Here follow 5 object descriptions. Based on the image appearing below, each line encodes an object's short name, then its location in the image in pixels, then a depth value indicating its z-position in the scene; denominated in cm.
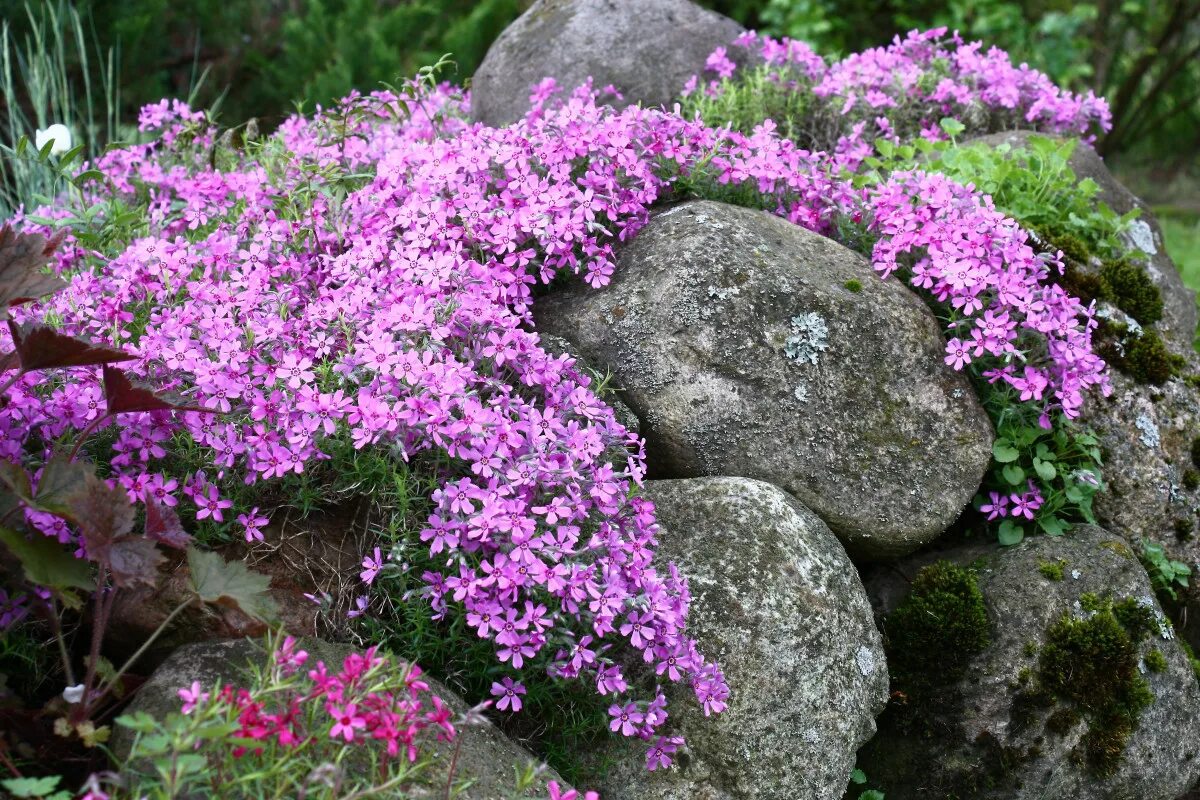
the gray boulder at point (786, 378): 309
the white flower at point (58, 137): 321
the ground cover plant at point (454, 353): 237
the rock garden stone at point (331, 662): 205
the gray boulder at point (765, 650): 255
